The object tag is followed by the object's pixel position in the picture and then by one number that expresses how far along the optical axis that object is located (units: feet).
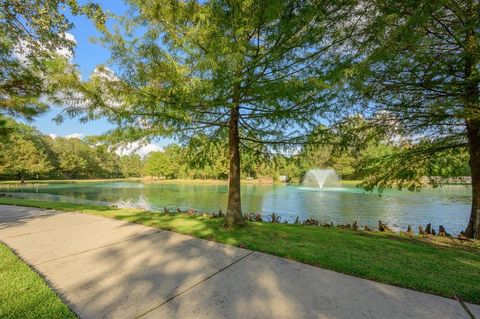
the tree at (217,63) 12.48
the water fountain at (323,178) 143.84
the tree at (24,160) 131.23
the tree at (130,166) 268.50
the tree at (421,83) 13.35
